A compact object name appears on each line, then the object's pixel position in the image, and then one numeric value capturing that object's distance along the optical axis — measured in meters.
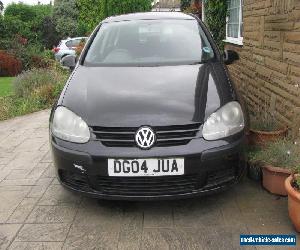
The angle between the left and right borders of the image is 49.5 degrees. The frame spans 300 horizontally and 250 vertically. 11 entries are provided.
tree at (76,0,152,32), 11.15
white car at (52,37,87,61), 15.85
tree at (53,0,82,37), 27.22
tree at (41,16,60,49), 24.46
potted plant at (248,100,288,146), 3.23
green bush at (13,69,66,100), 6.61
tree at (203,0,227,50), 7.30
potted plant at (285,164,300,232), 2.31
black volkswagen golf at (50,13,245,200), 2.44
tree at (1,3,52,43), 15.40
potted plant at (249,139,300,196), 2.77
